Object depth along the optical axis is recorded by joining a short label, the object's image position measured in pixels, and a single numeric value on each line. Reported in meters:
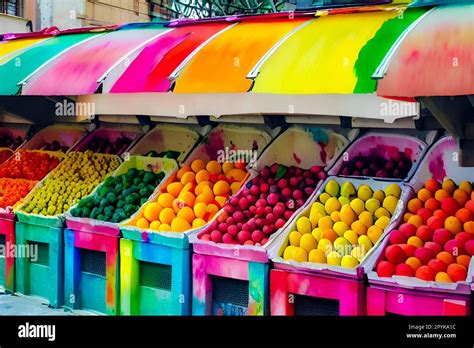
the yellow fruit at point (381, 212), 5.33
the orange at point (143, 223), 6.30
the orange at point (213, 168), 6.73
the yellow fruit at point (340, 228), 5.33
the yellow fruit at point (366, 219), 5.31
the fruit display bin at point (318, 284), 4.90
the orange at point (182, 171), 6.78
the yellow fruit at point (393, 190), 5.44
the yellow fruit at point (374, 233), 5.16
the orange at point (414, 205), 5.23
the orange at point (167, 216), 6.26
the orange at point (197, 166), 6.77
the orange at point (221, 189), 6.43
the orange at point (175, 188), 6.59
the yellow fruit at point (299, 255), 5.25
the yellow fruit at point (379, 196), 5.51
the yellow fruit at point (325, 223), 5.42
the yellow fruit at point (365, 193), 5.57
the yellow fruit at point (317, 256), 5.17
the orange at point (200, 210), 6.22
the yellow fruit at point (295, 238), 5.43
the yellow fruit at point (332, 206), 5.55
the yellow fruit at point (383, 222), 5.23
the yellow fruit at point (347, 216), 5.40
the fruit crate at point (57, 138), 8.49
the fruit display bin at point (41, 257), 6.95
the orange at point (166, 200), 6.46
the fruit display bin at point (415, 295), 4.44
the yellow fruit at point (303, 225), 5.48
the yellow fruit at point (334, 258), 5.07
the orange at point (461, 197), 5.16
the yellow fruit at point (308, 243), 5.32
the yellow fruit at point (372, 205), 5.41
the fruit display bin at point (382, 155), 5.72
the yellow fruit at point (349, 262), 4.98
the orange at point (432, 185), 5.34
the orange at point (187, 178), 6.64
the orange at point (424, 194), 5.27
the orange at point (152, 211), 6.38
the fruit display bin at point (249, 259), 5.42
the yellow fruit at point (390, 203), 5.35
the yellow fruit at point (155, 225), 6.20
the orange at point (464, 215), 4.96
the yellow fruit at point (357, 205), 5.46
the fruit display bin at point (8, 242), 7.45
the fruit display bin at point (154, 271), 5.90
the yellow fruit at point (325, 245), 5.21
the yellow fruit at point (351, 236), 5.20
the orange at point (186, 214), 6.22
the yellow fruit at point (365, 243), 5.10
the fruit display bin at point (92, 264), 6.46
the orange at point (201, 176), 6.59
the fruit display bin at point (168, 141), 7.37
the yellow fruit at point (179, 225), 6.09
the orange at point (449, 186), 5.29
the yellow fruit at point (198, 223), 6.07
